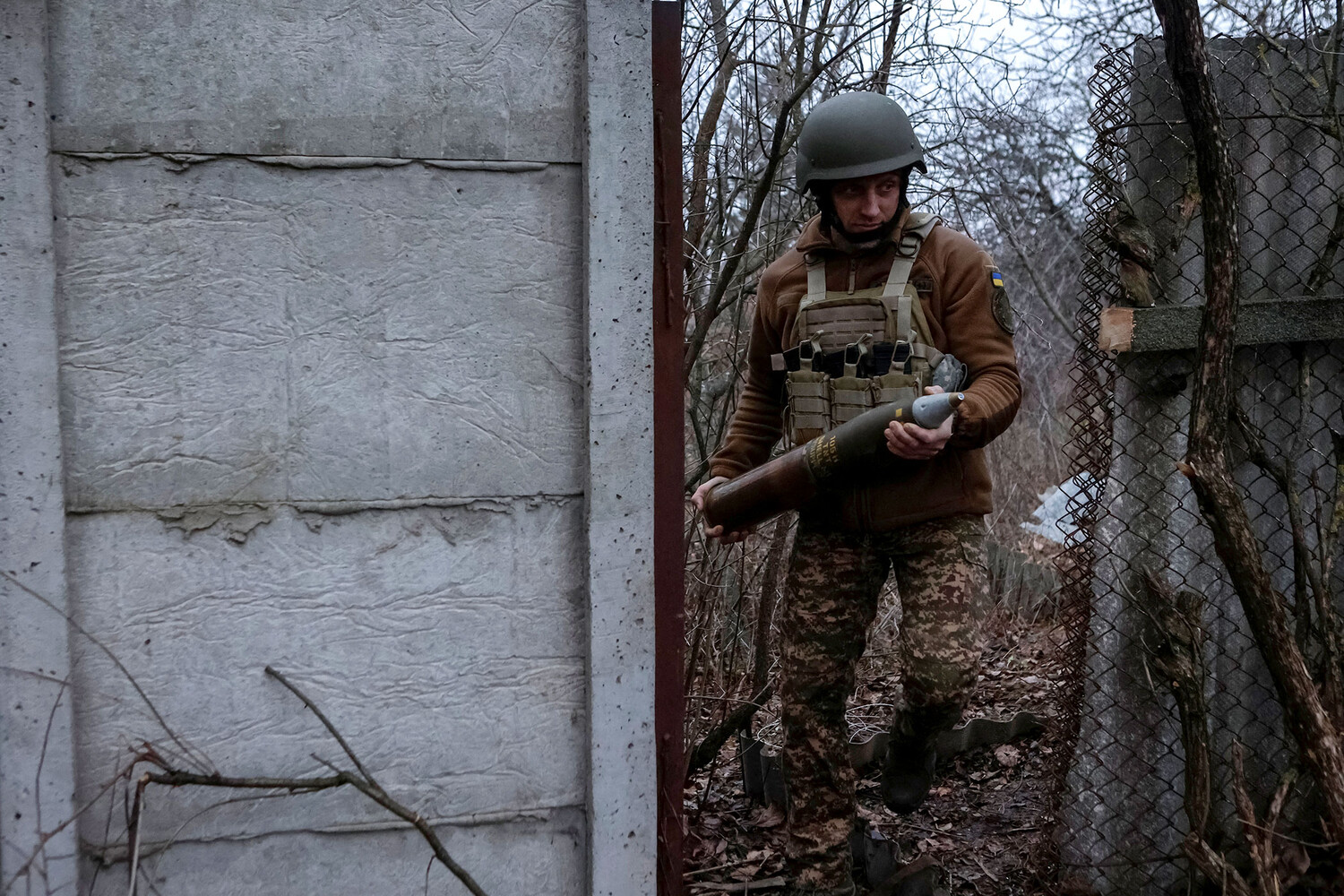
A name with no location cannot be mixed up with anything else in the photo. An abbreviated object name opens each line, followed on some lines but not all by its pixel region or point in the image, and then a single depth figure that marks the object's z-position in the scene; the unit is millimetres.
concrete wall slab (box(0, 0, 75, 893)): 2150
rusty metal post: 2488
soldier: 2877
